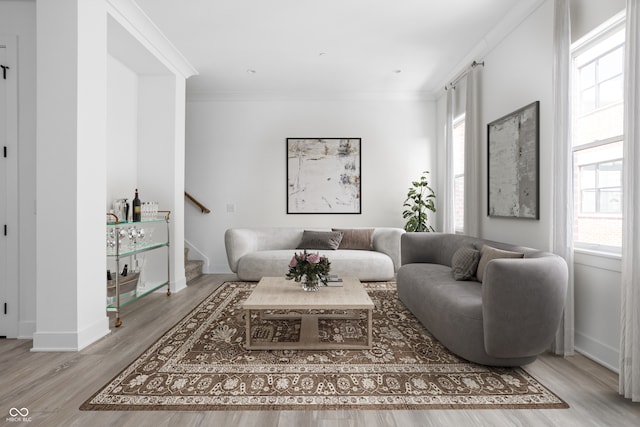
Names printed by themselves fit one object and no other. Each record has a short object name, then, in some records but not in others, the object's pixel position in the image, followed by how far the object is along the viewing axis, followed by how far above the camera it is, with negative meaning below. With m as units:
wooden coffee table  2.65 -0.64
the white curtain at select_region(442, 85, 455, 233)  5.23 +0.71
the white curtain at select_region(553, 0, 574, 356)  2.71 +0.33
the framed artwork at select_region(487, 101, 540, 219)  3.30 +0.47
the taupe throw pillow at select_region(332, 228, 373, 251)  5.65 -0.41
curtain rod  4.39 +1.76
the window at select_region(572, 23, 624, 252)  2.56 +0.52
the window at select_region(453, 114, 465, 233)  5.25 +0.54
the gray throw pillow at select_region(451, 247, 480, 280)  3.26 -0.46
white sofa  5.12 -0.61
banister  6.07 +0.14
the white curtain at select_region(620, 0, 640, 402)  2.04 -0.06
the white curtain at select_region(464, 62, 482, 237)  4.30 +0.71
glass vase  3.03 -0.58
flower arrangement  3.03 -0.46
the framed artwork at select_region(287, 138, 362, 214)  6.15 +0.54
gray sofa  2.25 -0.62
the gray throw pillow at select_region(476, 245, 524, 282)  2.84 -0.34
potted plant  5.81 +0.12
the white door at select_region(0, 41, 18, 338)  3.00 +0.24
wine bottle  3.94 +0.02
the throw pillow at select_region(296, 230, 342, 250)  5.53 -0.41
